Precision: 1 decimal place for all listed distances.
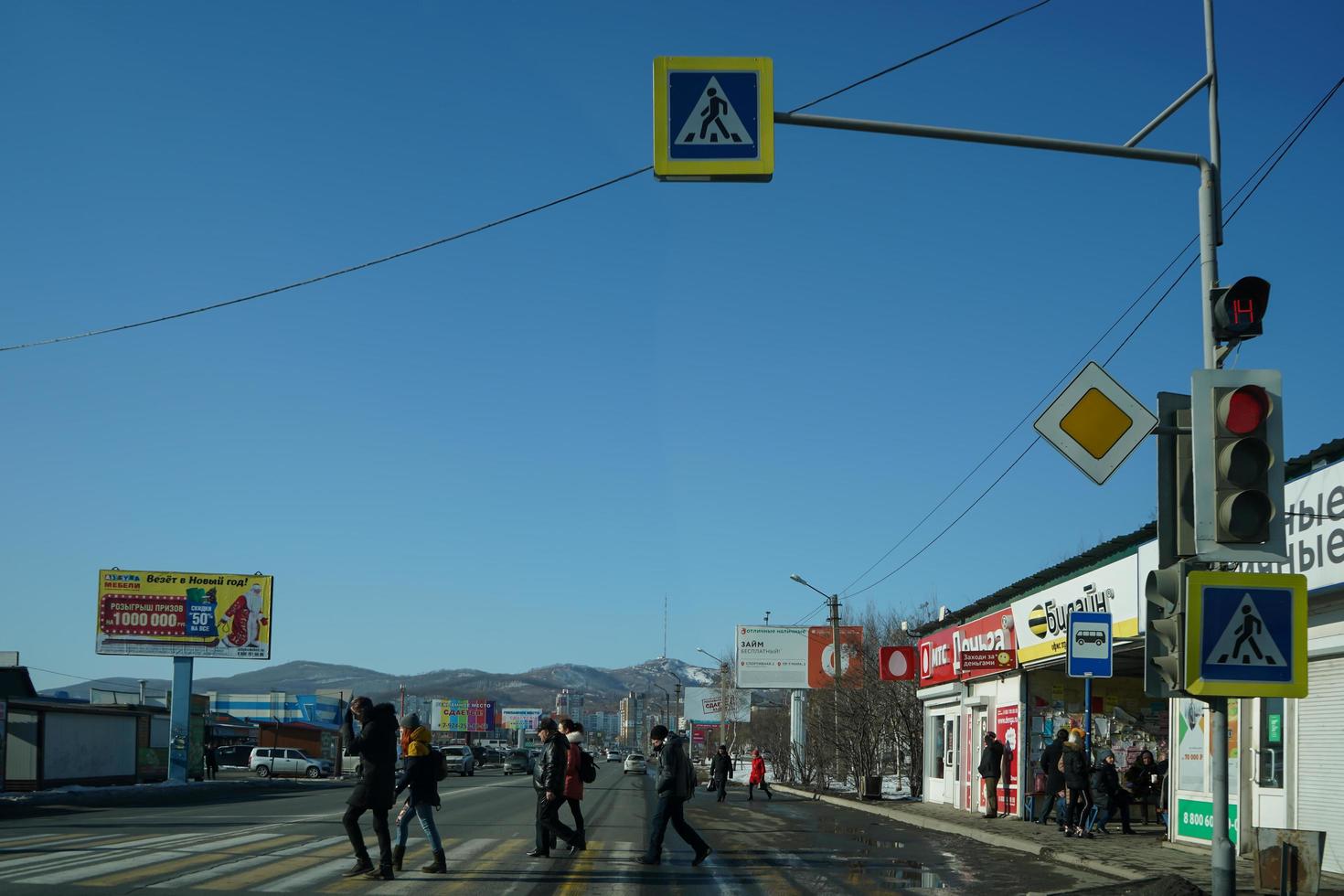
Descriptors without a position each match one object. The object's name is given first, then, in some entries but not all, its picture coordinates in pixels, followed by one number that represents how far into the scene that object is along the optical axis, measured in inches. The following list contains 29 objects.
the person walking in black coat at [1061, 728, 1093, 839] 854.5
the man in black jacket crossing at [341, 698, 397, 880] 519.2
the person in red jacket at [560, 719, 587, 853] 661.9
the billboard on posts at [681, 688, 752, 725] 4586.6
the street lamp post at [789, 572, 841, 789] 1827.0
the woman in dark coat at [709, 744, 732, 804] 1502.2
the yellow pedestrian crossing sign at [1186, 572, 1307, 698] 327.6
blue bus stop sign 727.7
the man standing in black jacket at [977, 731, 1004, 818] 1061.1
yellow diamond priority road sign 380.2
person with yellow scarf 543.2
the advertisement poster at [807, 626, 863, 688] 2373.3
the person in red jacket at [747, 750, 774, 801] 1615.4
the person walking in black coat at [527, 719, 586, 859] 631.2
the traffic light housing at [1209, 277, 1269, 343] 351.3
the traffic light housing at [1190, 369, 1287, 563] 324.5
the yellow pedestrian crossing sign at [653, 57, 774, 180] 353.4
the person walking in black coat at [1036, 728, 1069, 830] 942.5
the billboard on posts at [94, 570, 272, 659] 2450.8
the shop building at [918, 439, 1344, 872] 585.6
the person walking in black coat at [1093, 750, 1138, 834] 876.0
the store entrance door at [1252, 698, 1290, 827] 636.1
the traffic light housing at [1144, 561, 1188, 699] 331.9
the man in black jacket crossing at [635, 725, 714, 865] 617.3
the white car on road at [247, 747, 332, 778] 2960.1
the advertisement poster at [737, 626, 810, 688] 3058.6
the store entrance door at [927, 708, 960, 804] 1395.2
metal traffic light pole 334.6
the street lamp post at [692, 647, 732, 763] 3732.3
